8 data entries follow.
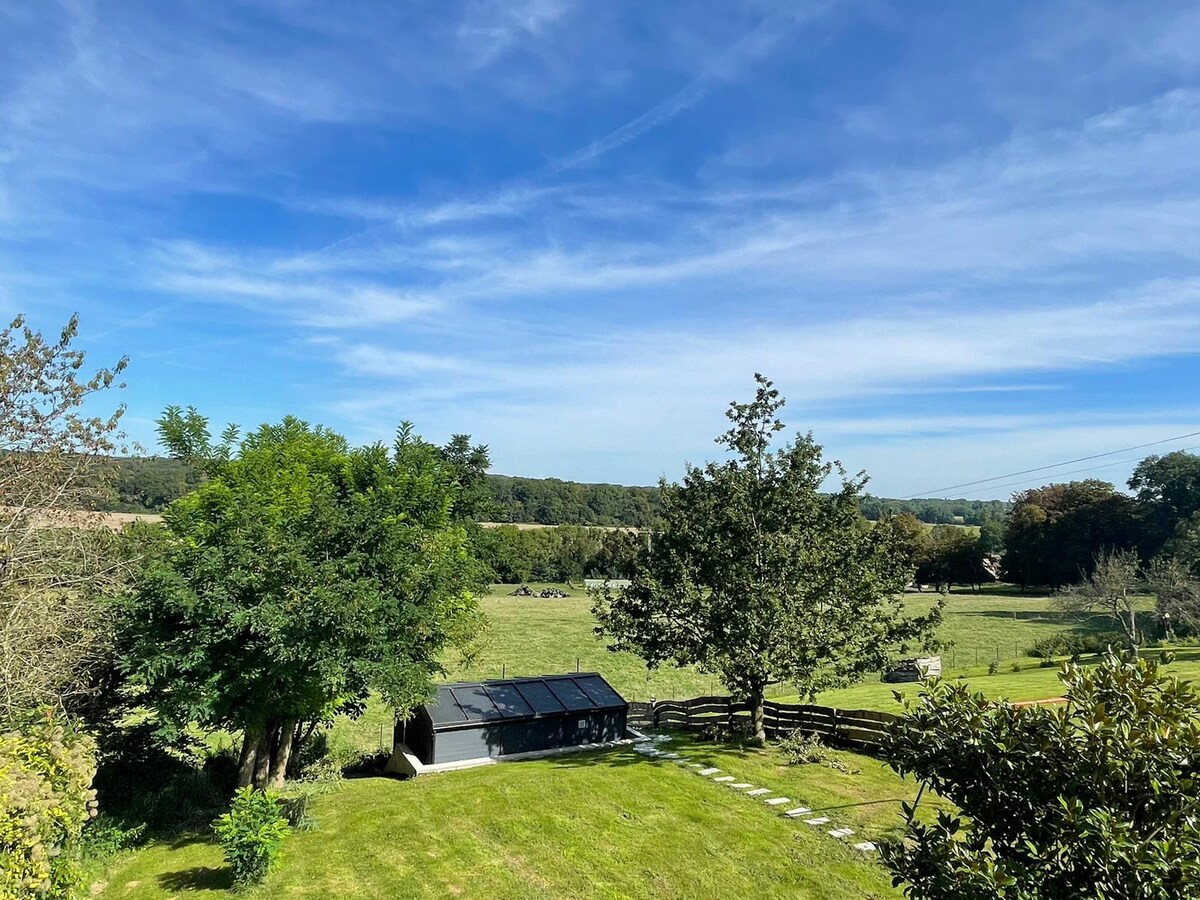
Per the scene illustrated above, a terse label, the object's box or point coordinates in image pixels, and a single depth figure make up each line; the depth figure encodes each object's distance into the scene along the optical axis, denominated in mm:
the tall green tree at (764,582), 16781
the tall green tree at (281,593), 11867
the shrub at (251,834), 10367
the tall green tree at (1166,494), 67188
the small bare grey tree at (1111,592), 37062
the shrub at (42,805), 7617
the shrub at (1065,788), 4238
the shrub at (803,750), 16641
